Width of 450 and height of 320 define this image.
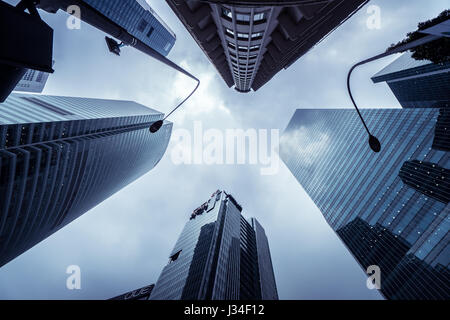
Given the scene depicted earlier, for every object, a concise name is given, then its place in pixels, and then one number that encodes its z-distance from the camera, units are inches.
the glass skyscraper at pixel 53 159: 1861.5
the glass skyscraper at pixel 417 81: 3919.8
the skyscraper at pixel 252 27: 704.4
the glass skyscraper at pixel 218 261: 2623.0
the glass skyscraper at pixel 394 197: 2310.5
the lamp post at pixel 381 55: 208.5
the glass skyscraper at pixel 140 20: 3257.1
